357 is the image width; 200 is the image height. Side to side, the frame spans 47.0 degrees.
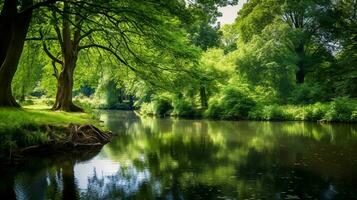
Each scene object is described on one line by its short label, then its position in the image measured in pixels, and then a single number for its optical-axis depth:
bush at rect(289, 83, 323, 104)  44.31
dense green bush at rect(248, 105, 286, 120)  43.66
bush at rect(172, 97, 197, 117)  53.68
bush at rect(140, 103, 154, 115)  59.90
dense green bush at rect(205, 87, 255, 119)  46.66
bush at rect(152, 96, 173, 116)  58.00
